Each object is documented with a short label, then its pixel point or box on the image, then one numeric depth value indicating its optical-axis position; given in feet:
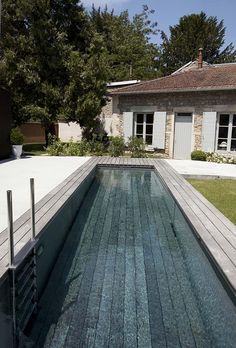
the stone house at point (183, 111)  45.96
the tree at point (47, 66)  52.08
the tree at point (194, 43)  108.37
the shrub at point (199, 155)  45.65
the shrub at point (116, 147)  48.19
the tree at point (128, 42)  99.96
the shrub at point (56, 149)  48.57
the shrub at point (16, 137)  42.19
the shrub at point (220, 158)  44.01
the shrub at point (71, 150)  48.34
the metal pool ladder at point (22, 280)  8.73
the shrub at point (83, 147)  49.10
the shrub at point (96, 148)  51.03
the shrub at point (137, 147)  47.88
